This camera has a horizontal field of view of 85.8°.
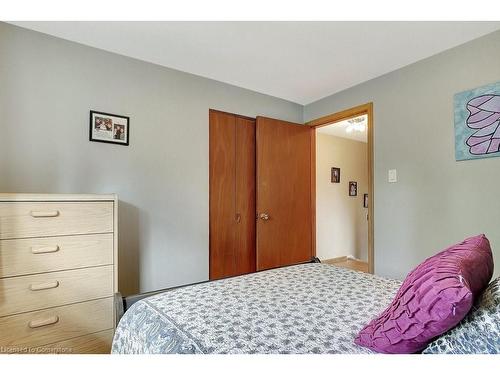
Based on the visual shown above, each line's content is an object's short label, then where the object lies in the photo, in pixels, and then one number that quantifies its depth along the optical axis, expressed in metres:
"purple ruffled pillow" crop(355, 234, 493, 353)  0.62
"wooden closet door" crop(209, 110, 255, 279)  2.72
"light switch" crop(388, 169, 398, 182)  2.46
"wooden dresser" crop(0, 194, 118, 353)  1.43
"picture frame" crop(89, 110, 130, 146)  2.09
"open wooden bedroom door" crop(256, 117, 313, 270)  2.93
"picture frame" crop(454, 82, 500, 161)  1.87
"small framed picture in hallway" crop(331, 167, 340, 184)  4.78
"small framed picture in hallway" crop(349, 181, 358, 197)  5.04
